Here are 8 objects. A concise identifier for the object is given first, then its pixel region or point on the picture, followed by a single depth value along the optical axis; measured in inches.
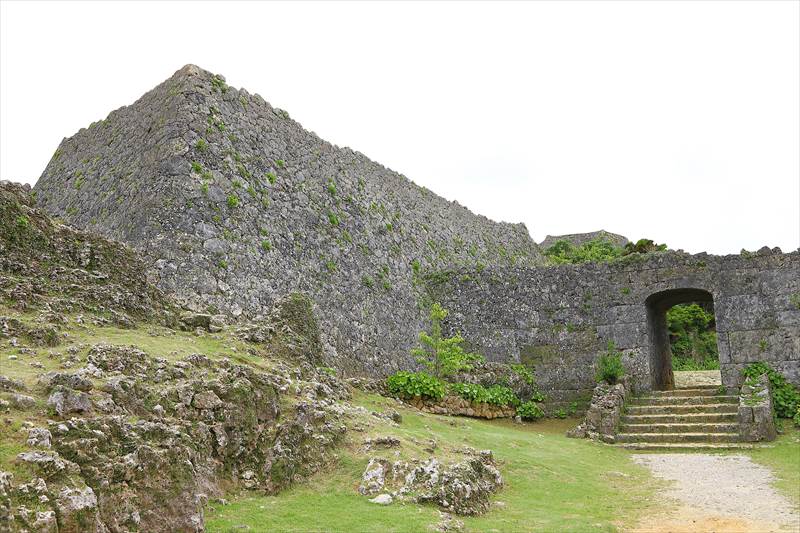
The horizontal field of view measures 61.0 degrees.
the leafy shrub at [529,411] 676.7
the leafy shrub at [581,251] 1232.2
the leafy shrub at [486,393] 627.8
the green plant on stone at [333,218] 685.9
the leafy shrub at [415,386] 596.1
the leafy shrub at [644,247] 1039.0
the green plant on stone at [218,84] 637.3
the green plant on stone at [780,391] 618.5
